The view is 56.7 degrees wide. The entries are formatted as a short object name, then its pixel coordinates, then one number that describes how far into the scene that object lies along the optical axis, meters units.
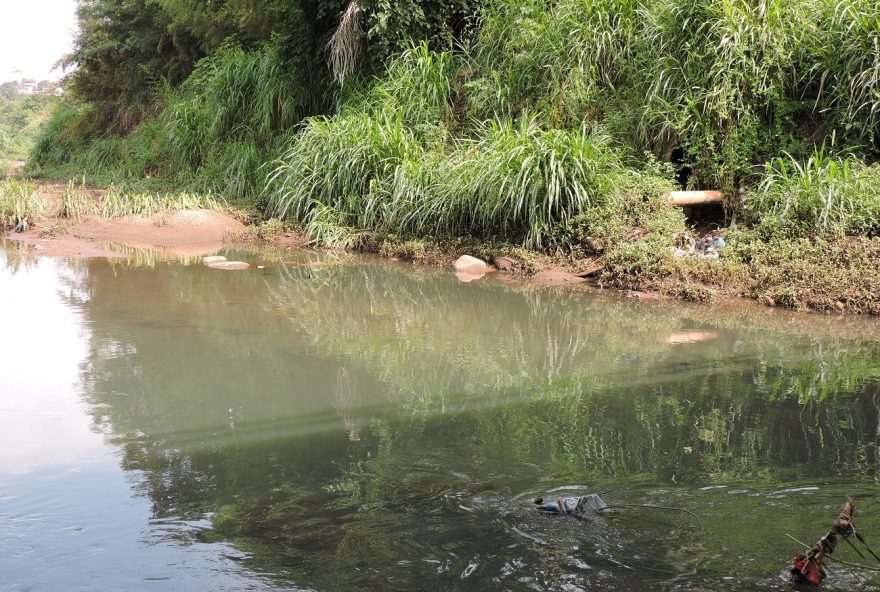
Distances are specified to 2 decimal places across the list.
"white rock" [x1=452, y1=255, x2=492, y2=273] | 8.84
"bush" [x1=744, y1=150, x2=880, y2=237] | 7.40
